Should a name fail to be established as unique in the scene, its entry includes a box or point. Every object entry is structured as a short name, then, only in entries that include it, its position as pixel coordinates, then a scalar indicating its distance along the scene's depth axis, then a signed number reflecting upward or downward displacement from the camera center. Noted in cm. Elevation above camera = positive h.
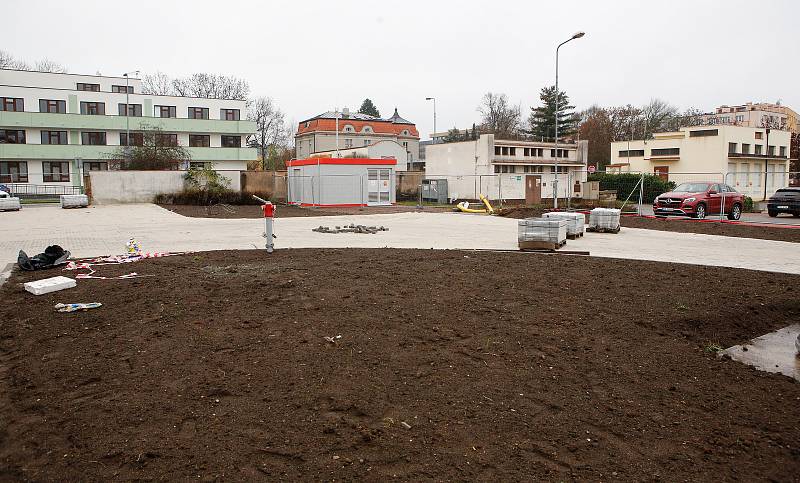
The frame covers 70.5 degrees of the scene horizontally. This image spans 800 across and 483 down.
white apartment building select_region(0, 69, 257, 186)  5291 +800
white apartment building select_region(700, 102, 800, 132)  10194 +1733
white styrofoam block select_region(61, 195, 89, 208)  3222 +21
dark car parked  2669 -5
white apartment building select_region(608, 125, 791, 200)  5206 +463
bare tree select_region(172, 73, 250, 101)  7144 +1476
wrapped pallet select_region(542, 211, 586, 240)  1675 -57
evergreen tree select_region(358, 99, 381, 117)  10888 +1832
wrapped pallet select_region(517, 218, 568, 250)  1377 -77
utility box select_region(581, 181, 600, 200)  4656 +102
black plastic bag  1053 -104
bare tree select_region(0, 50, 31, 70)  6488 +1643
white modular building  3503 +139
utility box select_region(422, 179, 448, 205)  4403 +94
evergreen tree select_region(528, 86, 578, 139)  7481 +1141
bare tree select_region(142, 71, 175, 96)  7200 +1499
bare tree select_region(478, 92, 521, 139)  8481 +1290
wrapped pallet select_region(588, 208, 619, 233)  1931 -62
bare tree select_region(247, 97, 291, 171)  7494 +1048
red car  2416 +3
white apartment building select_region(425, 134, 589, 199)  4656 +337
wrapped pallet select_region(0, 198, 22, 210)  3102 +11
